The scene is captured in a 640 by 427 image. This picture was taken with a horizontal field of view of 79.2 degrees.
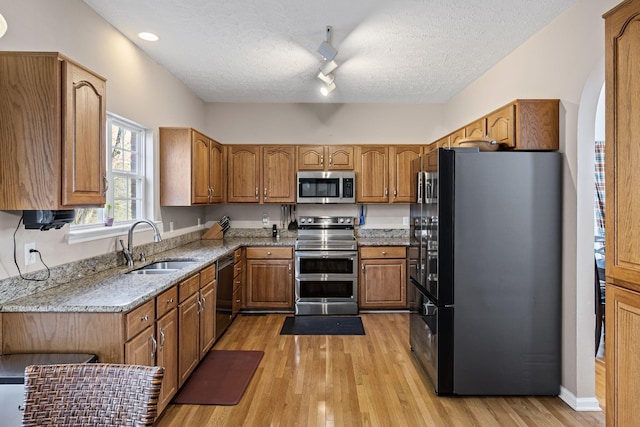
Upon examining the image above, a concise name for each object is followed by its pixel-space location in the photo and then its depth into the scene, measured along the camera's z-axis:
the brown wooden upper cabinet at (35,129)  1.87
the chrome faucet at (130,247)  2.98
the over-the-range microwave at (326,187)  4.89
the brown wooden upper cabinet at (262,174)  4.98
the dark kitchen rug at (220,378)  2.67
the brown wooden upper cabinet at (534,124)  2.70
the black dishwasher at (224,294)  3.63
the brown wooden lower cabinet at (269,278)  4.63
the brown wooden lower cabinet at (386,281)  4.68
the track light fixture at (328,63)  3.04
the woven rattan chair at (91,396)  1.16
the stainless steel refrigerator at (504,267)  2.67
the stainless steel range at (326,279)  4.59
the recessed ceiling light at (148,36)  3.10
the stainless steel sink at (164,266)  3.05
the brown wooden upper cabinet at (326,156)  4.97
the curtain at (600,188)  4.40
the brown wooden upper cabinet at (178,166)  3.84
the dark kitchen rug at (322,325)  4.05
